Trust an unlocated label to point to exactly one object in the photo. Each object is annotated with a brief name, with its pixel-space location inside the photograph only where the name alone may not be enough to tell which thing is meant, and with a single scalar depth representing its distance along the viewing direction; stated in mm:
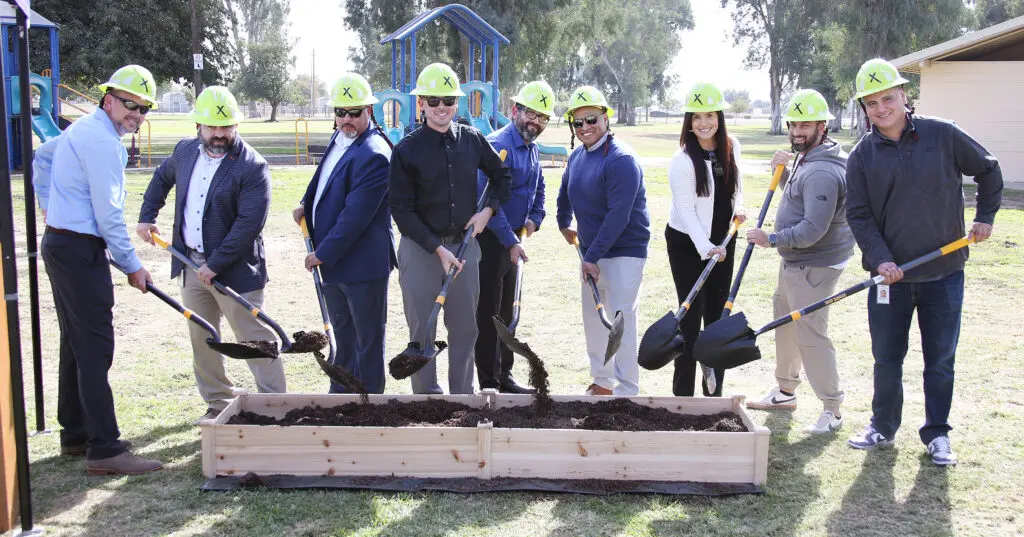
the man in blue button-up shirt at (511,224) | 5789
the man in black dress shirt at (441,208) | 5023
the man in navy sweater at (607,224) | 5387
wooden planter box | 4410
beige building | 20781
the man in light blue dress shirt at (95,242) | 4383
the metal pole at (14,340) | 3836
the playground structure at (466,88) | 21009
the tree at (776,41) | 54781
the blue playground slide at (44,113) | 19328
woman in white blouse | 5309
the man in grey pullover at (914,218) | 4625
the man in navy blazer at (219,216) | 5059
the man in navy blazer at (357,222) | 5152
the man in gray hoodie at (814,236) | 5043
